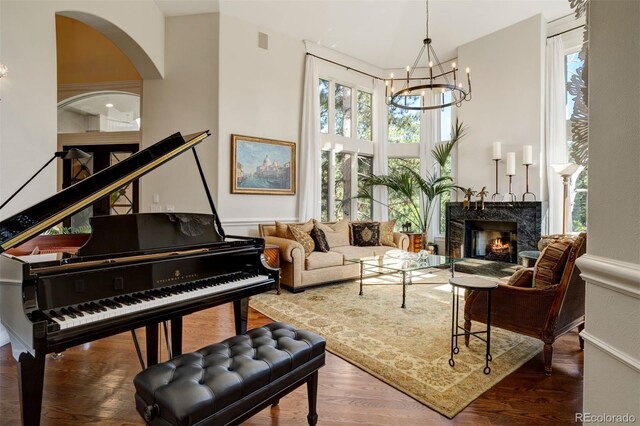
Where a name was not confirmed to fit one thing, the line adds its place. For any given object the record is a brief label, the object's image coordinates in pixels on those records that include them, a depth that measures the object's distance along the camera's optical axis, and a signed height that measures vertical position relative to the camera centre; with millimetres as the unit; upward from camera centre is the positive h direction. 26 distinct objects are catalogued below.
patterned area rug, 2156 -1150
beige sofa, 4414 -776
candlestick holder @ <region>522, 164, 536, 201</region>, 5492 +409
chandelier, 6584 +2794
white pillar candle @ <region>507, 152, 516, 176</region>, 5520 +804
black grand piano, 1394 -372
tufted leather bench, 1242 -725
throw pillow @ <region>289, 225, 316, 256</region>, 4732 -449
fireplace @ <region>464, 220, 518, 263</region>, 5782 -566
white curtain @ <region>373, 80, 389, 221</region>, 7094 +1514
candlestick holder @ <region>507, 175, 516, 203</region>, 5670 +260
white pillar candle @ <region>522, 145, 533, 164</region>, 5332 +917
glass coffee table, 3862 -675
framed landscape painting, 5195 +708
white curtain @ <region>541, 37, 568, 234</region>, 5277 +1427
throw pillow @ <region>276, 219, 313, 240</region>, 4842 -320
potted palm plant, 6363 +449
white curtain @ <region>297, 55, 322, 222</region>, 5871 +1100
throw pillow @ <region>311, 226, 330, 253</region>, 5008 -488
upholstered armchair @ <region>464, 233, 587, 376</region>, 2332 -696
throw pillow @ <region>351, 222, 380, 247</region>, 5648 -439
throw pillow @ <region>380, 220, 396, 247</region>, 5754 -446
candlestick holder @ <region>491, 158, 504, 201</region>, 5865 +251
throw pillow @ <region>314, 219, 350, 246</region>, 5418 -405
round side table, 2334 -554
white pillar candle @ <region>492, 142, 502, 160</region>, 5719 +1043
